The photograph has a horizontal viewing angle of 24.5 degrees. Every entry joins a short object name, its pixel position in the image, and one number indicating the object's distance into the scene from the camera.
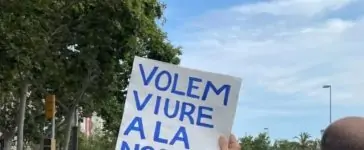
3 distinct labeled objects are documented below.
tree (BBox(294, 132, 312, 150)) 74.50
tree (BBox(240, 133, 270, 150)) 71.46
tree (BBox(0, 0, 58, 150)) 15.21
